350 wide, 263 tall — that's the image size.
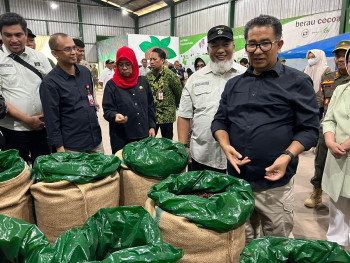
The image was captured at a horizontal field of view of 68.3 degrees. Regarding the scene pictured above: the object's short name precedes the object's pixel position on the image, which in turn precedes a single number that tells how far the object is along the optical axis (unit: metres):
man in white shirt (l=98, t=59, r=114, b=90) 6.04
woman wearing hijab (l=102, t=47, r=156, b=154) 2.09
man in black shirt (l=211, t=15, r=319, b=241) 1.23
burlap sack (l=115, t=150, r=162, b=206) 1.56
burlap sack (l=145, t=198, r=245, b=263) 1.05
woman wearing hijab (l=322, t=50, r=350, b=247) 1.57
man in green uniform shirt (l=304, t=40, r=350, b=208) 2.38
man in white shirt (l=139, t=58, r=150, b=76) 7.61
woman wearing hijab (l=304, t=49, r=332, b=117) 4.27
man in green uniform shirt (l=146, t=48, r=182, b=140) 2.96
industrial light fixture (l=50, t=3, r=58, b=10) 15.71
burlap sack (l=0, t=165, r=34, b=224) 1.26
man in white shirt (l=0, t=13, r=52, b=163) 1.83
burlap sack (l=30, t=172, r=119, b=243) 1.34
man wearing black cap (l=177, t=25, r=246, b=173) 1.70
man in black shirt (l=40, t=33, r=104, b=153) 1.73
